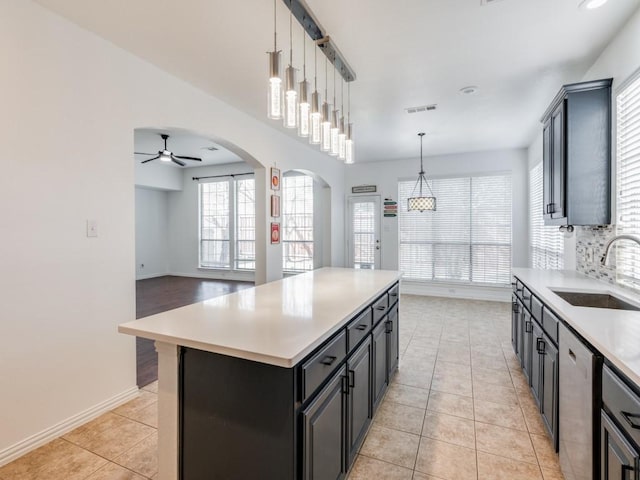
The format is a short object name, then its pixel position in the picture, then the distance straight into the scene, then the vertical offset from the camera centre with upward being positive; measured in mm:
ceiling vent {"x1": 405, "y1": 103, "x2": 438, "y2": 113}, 3732 +1535
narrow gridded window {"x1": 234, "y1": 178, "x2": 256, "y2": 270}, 7989 +265
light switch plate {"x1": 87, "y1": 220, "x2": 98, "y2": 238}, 2292 +56
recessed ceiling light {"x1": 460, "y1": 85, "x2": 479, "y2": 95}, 3219 +1519
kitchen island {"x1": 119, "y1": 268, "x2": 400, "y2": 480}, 1186 -648
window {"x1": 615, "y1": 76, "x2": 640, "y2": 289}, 2094 +387
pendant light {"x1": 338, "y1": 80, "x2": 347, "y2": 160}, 2504 +769
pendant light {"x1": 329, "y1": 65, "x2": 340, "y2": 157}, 2375 +800
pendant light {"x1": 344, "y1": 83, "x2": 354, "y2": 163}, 2615 +747
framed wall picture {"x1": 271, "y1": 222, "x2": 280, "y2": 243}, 4371 +47
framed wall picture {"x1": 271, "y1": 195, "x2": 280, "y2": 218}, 4324 +411
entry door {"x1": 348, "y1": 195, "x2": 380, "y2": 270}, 6898 +72
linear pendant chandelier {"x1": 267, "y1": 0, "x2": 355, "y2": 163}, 1852 +854
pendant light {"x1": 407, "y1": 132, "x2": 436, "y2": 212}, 4859 +497
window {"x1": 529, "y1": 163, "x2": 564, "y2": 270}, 3994 -28
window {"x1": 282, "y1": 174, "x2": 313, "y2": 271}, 7594 +321
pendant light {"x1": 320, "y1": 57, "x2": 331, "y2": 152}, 2265 +795
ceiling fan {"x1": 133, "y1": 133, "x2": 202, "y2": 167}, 5381 +1468
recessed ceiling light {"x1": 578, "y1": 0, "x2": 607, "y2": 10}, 1929 +1438
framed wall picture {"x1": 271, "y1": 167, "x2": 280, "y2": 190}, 4359 +803
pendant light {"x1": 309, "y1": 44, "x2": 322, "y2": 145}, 2115 +795
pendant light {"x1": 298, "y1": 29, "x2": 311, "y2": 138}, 1979 +800
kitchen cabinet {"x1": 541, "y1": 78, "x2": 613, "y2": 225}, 2414 +654
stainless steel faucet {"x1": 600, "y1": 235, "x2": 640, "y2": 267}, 1556 -26
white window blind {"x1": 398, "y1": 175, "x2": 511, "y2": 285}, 5953 +42
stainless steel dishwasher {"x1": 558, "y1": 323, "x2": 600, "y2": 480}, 1320 -821
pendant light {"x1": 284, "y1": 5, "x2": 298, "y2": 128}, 1852 +832
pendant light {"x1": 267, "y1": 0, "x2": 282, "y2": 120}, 1755 +866
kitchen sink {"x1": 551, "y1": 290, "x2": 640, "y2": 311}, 2175 -460
